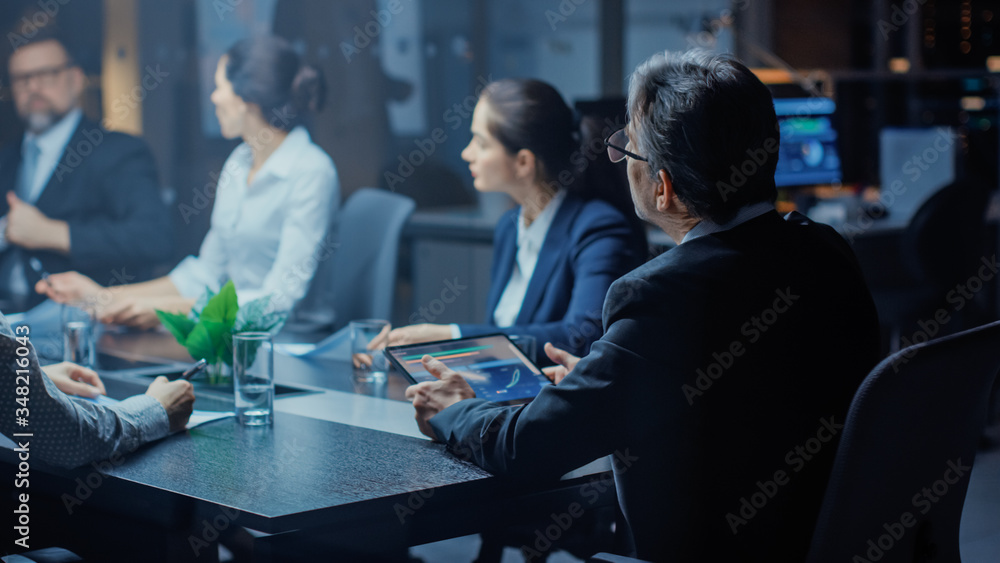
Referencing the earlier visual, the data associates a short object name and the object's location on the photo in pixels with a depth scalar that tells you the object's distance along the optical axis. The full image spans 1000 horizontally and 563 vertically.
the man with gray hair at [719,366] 1.22
